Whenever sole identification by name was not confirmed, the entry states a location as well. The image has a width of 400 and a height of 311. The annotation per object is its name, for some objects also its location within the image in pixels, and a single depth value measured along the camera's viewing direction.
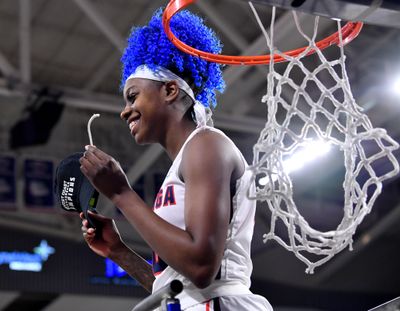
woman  1.76
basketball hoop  2.18
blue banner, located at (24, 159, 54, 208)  9.70
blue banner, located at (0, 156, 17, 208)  9.67
